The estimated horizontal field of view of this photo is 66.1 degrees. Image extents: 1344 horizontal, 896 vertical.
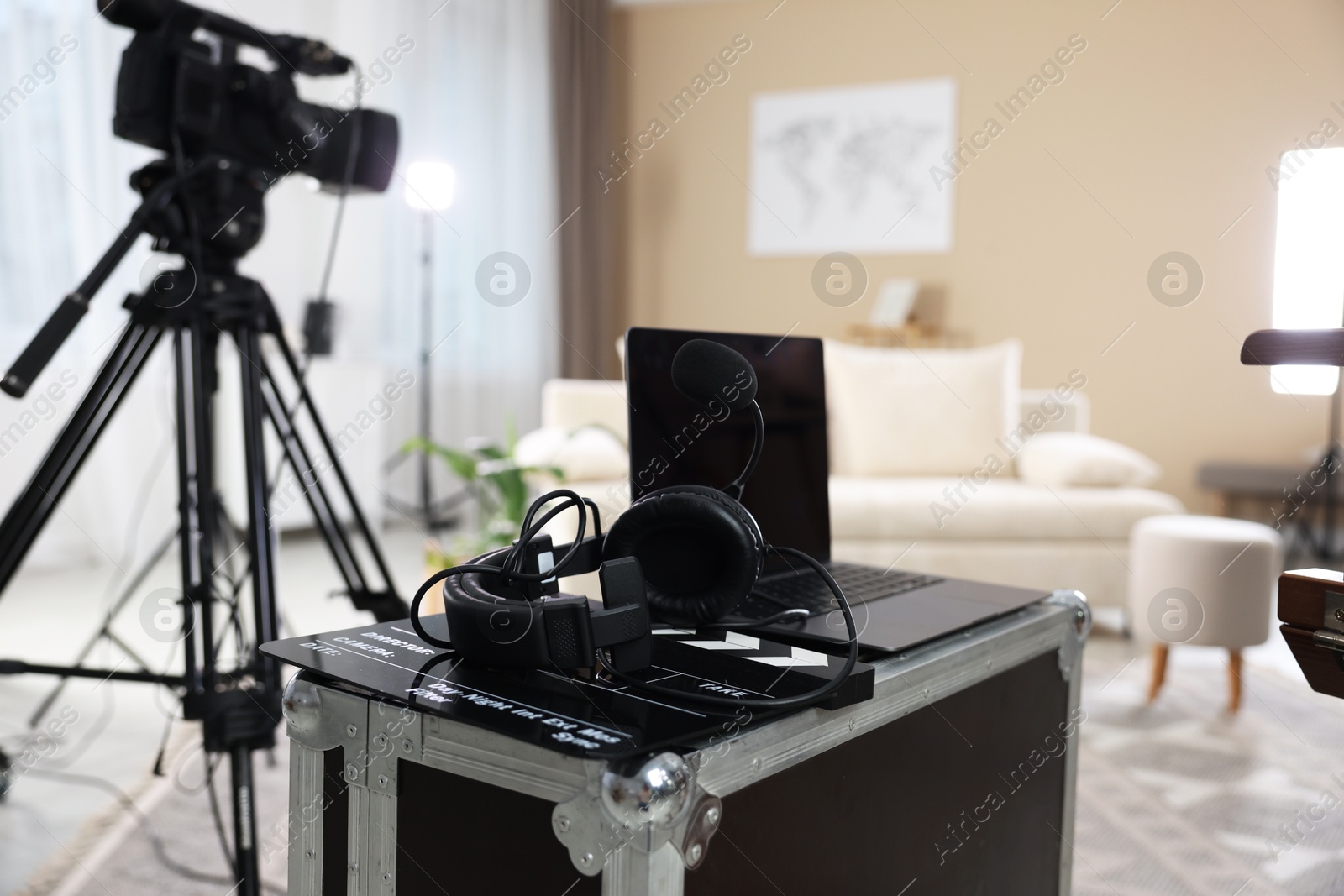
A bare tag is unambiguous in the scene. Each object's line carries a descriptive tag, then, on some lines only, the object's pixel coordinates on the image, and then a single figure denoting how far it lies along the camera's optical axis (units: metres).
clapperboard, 0.61
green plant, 2.55
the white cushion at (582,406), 3.12
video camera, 1.22
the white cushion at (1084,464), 3.02
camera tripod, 1.15
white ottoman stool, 2.31
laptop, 0.92
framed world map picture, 5.12
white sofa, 2.85
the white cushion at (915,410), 3.29
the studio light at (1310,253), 3.90
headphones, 0.68
